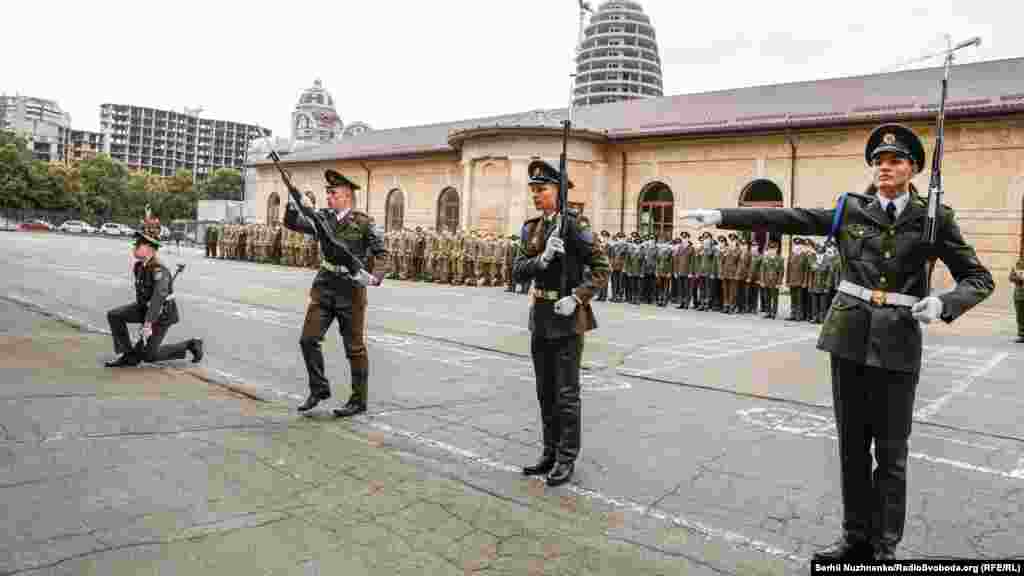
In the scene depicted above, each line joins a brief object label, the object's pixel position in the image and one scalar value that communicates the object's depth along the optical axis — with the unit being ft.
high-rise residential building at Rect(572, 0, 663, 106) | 281.13
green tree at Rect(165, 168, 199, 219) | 347.15
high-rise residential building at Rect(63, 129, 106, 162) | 523.70
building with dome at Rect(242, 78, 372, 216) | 275.30
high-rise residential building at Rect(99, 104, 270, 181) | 556.10
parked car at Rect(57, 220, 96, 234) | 253.65
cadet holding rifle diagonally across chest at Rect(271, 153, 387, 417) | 21.49
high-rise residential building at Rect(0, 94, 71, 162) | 493.77
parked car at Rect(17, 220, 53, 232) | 244.01
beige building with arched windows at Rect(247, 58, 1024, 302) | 73.51
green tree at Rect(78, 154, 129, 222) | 293.43
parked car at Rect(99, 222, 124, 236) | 256.32
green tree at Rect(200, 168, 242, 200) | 366.84
